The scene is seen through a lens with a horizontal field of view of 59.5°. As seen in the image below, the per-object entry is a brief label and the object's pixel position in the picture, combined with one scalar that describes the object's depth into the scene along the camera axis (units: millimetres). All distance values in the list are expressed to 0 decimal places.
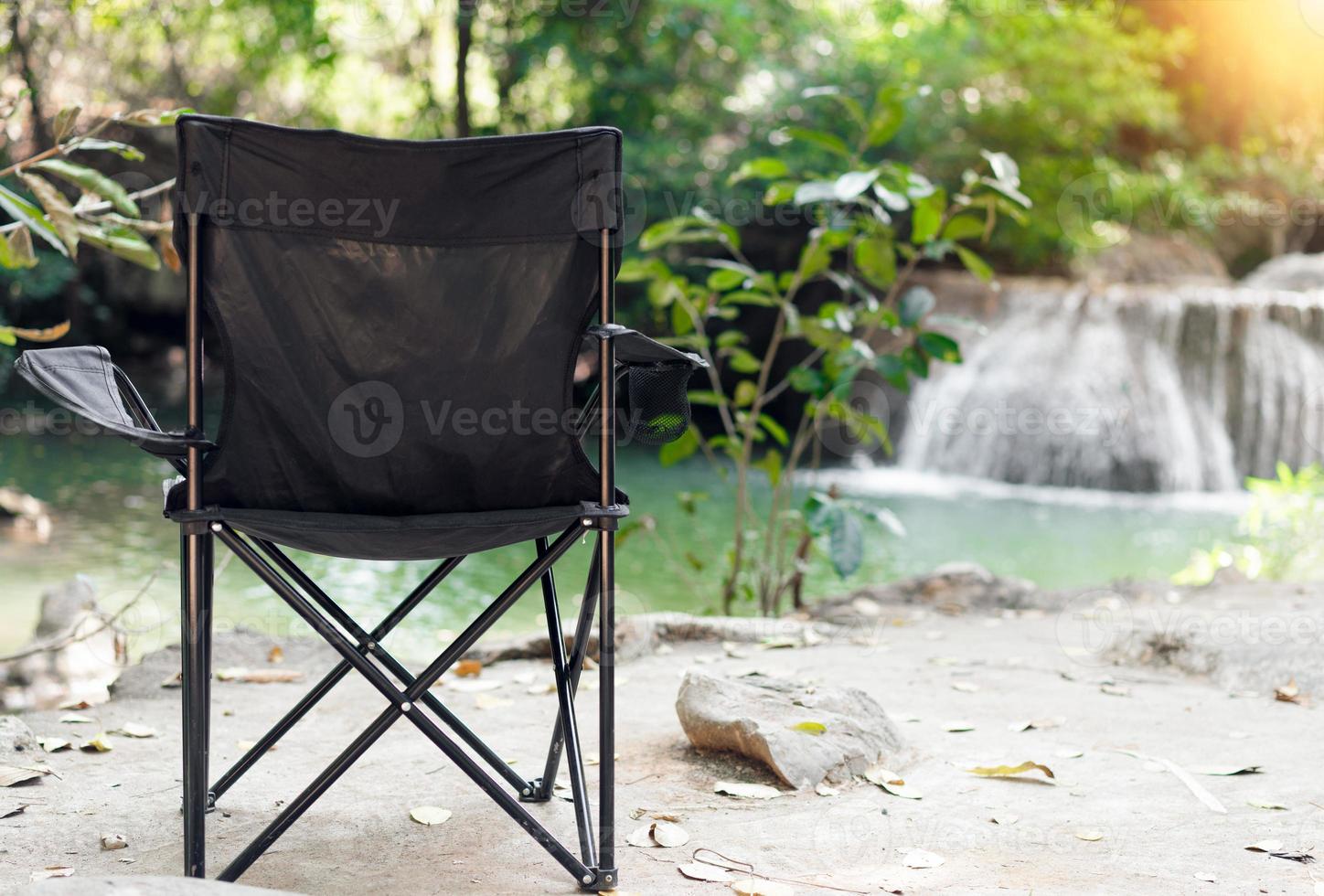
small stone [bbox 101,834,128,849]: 1915
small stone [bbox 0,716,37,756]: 2330
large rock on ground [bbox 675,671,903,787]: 2277
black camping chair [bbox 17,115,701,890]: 1707
